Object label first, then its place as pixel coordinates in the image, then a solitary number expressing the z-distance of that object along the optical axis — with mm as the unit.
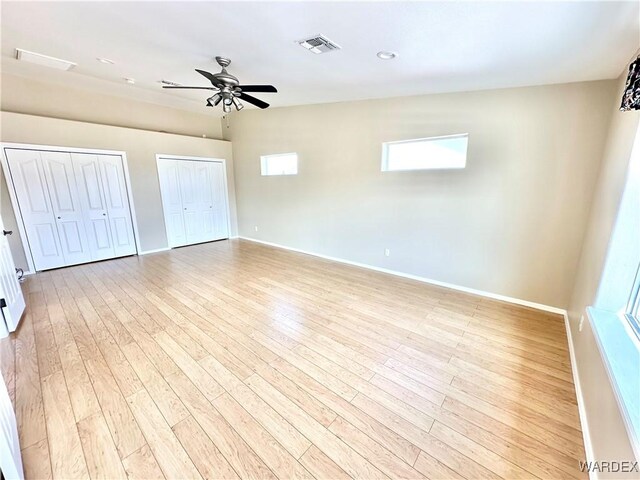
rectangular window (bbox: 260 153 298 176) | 5316
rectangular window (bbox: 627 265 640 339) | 1591
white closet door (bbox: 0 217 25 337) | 2473
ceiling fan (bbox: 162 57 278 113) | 2797
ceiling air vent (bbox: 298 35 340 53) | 2234
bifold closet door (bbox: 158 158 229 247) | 5684
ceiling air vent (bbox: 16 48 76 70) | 2979
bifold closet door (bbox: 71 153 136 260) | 4602
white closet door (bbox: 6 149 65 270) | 3973
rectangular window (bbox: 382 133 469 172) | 3383
